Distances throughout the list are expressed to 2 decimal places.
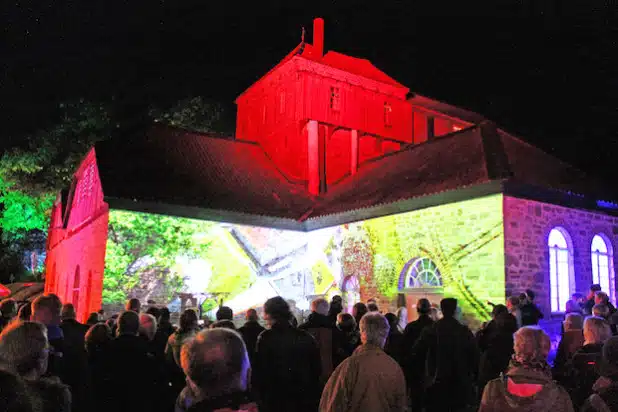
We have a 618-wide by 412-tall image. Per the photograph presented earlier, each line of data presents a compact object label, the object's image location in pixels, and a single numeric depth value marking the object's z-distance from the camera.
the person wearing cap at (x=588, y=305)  10.60
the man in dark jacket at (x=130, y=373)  4.34
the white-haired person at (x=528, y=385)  3.29
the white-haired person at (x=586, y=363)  4.34
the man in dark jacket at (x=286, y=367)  5.06
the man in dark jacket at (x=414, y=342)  6.64
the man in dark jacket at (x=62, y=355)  4.67
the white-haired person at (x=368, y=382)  4.02
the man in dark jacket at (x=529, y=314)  9.21
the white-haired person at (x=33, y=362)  2.97
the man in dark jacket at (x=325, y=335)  6.58
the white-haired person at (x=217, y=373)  2.45
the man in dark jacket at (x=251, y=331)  6.59
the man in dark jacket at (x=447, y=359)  6.05
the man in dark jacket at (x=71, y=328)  5.79
